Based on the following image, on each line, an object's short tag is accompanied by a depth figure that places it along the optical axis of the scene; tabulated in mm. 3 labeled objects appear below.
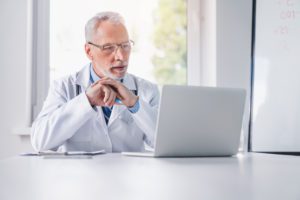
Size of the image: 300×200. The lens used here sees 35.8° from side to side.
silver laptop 1562
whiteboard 2330
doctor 2008
